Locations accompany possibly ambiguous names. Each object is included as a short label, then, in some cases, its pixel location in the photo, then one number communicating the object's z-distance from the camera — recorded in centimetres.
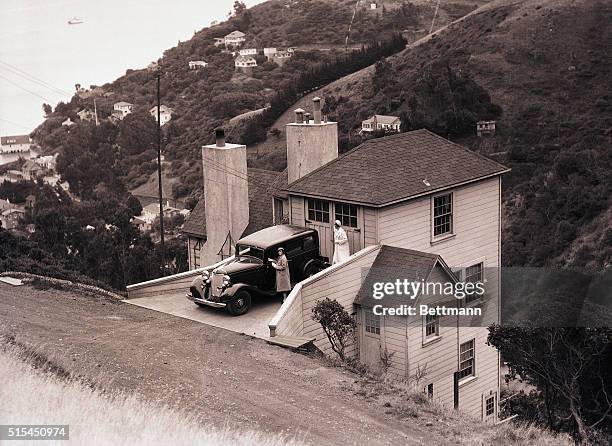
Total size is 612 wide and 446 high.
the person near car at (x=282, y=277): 2075
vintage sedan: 2034
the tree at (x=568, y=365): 2244
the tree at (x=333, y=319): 1916
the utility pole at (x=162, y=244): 3691
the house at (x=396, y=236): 2100
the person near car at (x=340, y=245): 2150
